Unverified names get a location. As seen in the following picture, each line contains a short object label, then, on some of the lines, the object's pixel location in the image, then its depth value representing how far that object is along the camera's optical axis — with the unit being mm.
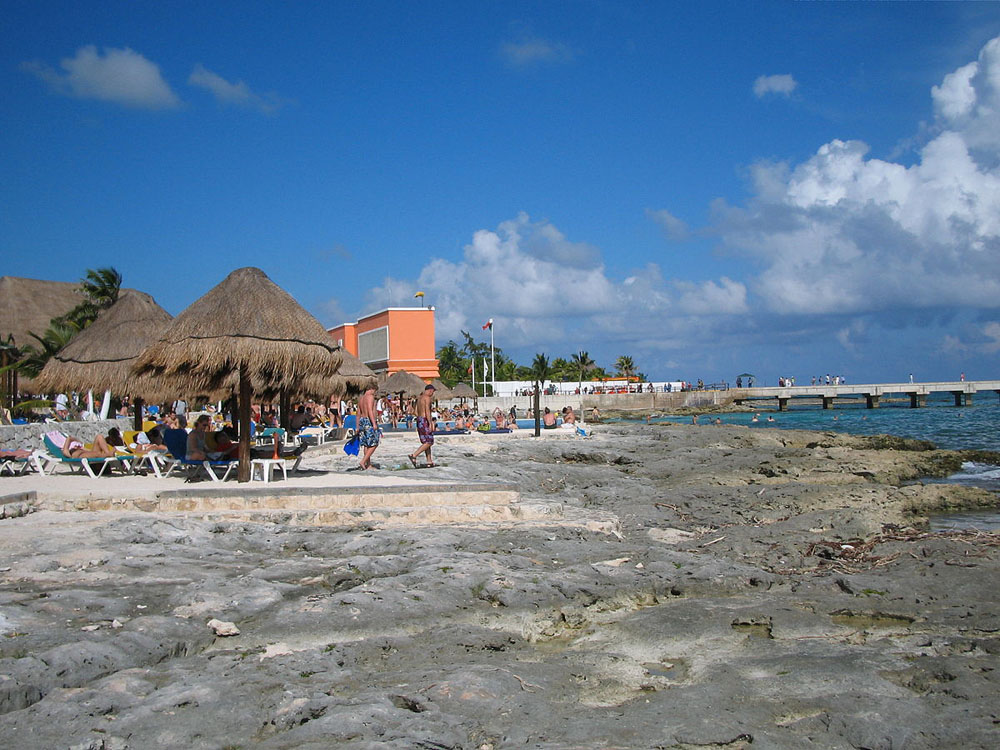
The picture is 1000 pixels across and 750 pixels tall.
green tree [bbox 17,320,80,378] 28516
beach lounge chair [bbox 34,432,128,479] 11062
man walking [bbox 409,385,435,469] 13055
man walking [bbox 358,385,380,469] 12156
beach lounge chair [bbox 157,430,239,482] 10555
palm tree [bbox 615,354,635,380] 107562
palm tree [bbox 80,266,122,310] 32969
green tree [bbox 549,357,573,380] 96081
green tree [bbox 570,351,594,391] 96562
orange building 50719
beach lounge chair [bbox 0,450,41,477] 11758
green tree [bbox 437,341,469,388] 84238
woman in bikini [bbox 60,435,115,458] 11320
